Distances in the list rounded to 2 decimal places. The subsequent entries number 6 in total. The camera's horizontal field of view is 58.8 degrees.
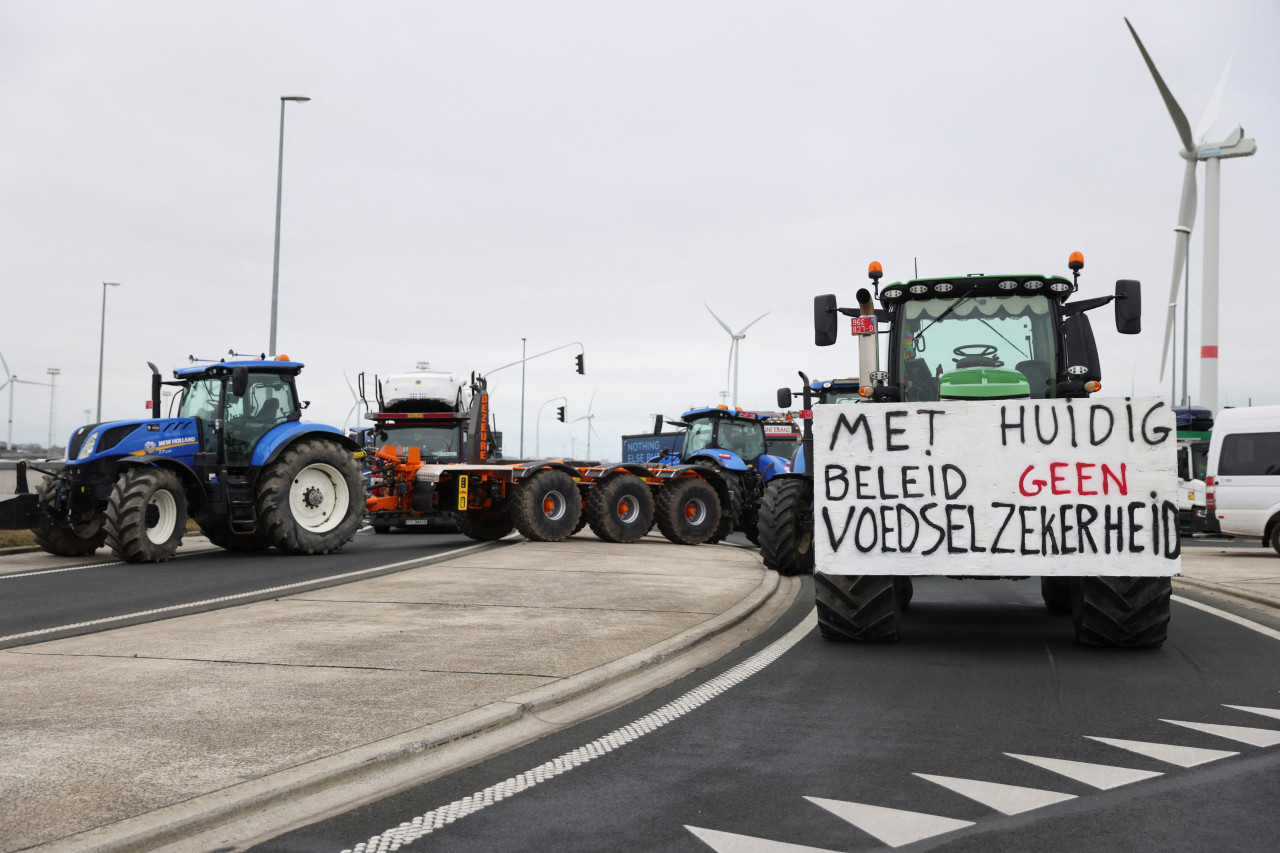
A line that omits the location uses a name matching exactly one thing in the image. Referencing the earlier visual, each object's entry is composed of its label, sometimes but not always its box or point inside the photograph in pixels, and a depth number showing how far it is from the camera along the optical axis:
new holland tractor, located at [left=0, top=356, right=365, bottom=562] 14.95
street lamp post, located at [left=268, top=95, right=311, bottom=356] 27.77
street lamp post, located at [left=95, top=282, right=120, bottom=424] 50.50
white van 18.62
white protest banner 7.62
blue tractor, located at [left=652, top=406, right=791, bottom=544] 20.92
